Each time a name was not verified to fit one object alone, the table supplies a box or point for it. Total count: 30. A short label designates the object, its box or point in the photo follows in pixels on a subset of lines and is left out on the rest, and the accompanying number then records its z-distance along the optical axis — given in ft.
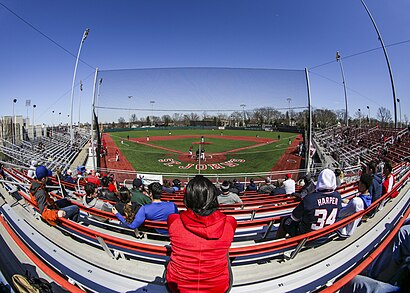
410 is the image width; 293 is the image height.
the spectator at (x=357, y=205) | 8.23
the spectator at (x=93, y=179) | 23.91
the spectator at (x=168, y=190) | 21.39
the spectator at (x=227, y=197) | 12.81
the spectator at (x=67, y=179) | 24.31
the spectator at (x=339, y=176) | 18.19
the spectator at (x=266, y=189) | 22.04
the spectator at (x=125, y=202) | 9.10
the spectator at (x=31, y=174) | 21.19
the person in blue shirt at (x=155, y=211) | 7.66
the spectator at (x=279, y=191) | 18.56
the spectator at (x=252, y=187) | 24.80
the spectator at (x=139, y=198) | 10.52
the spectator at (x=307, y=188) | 15.14
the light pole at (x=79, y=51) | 48.73
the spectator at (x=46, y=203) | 8.35
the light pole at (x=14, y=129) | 52.59
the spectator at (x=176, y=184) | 25.86
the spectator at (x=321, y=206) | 6.97
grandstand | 5.97
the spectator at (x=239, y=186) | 23.46
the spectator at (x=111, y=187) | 19.26
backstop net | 43.01
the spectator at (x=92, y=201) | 11.61
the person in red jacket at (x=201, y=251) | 4.22
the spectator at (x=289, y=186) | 17.94
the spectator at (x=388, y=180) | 12.36
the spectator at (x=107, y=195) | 14.90
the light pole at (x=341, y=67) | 67.77
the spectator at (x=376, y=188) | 11.46
